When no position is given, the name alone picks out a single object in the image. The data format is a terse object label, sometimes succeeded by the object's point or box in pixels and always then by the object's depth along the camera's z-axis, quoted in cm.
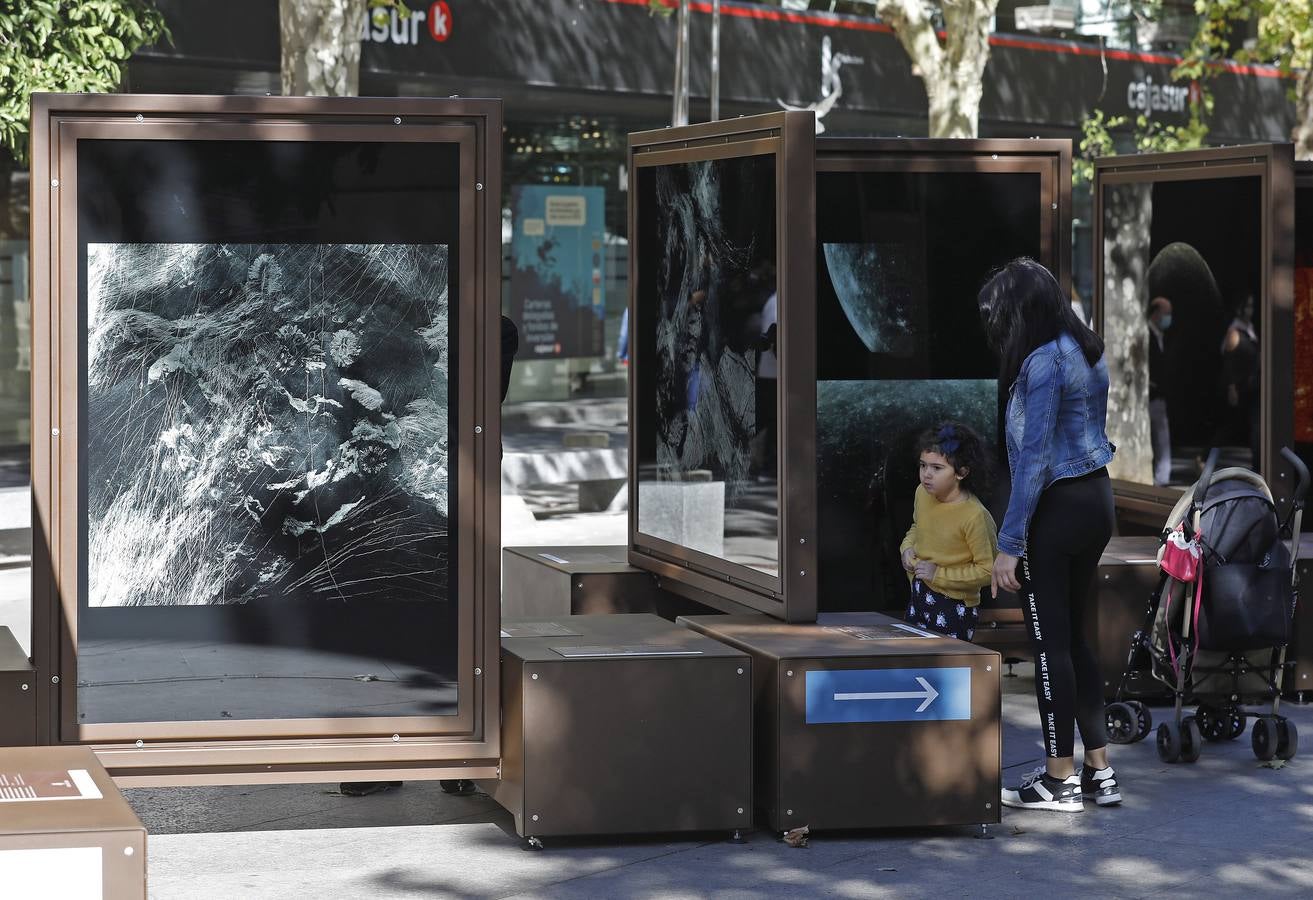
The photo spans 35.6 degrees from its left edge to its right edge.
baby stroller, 709
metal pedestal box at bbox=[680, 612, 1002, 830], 613
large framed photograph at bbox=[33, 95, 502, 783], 597
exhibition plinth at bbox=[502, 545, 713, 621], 827
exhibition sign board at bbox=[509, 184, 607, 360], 2198
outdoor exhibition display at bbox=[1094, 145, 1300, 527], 846
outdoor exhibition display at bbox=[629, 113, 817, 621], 662
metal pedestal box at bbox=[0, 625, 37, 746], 598
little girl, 730
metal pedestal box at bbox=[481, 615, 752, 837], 600
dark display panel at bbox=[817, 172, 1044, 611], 795
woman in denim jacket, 636
